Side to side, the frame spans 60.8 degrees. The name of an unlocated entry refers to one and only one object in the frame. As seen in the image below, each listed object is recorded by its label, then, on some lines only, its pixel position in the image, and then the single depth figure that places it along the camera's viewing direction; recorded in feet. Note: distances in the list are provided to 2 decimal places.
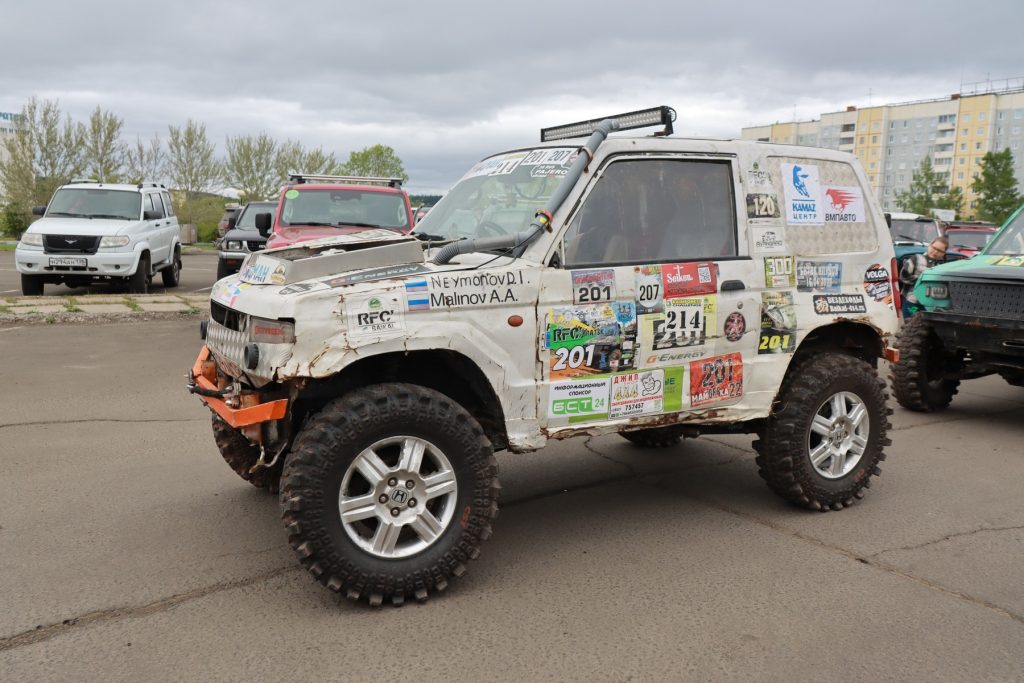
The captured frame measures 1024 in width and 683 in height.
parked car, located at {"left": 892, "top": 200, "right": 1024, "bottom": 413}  22.91
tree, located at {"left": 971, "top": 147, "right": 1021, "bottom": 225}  189.57
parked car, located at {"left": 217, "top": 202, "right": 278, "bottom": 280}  51.01
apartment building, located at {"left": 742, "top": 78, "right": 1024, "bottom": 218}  363.76
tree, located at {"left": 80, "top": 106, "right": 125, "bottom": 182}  147.64
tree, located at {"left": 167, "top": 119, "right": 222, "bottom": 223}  159.94
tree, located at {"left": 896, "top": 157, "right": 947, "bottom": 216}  228.63
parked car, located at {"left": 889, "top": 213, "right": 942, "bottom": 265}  58.03
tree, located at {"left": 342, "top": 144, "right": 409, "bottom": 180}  232.32
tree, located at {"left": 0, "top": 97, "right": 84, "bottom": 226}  137.39
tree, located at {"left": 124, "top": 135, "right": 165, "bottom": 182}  157.08
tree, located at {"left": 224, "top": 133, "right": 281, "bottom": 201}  175.42
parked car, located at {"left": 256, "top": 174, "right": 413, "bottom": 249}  38.38
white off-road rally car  12.09
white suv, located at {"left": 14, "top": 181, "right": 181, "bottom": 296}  45.75
